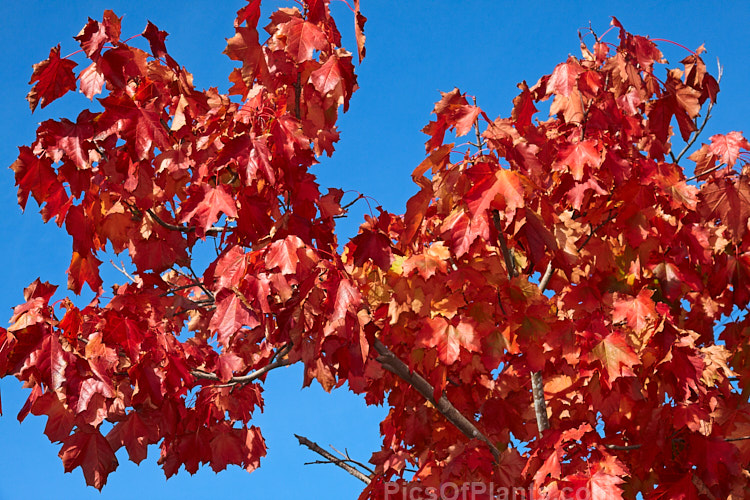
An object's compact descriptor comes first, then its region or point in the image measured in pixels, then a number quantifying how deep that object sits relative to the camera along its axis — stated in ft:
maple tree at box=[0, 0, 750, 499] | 12.49
